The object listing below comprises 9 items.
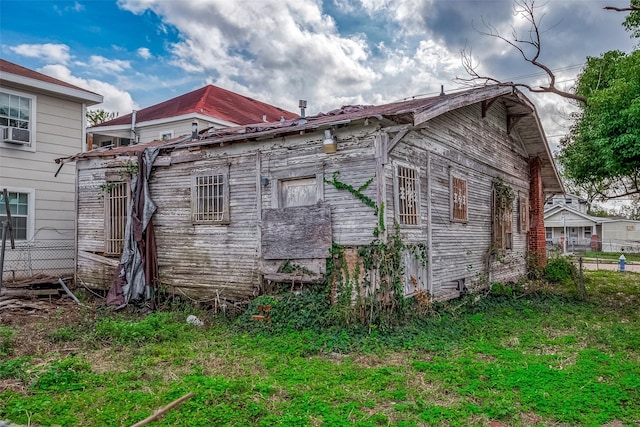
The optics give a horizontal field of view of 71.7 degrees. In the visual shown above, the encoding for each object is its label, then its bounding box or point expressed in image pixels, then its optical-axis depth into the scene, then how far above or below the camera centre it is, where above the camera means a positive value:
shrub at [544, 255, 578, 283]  13.92 -1.36
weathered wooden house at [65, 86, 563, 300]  7.54 +0.65
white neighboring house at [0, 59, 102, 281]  10.57 +1.65
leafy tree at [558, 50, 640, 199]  9.47 +2.33
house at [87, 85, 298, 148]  16.47 +4.38
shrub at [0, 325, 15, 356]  6.04 -1.58
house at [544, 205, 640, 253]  34.47 -0.14
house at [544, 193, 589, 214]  39.50 +2.45
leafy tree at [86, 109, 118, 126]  30.10 +8.09
